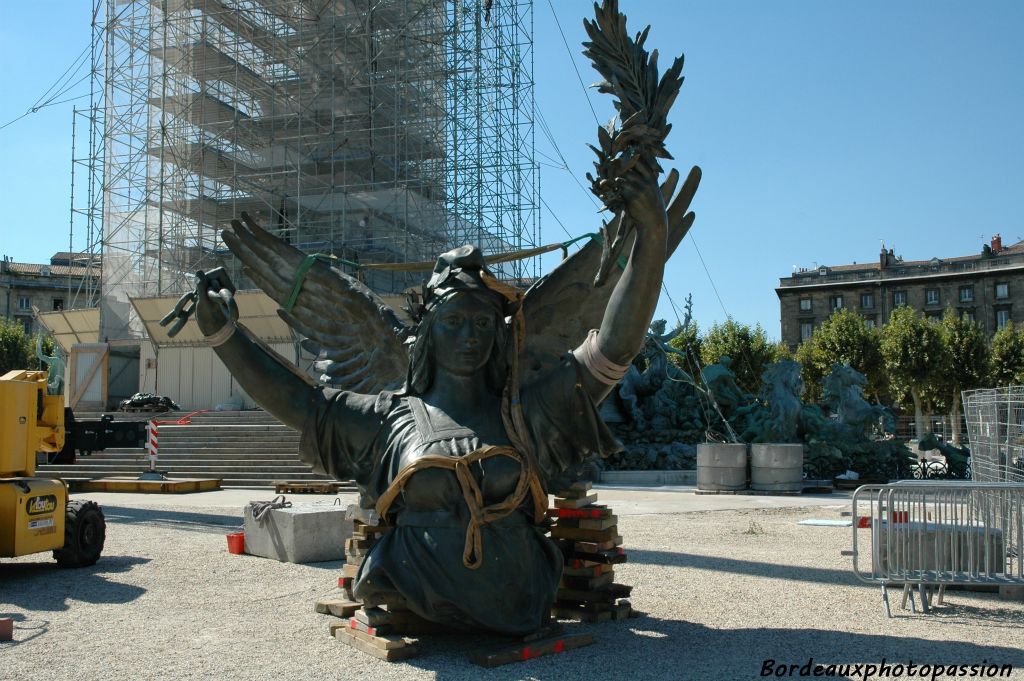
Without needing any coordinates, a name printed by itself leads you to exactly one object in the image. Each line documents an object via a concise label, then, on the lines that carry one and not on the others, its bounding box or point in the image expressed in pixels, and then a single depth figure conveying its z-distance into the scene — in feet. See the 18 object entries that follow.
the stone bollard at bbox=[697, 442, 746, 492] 50.08
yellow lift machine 23.12
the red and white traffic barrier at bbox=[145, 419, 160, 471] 57.98
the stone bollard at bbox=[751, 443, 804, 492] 49.60
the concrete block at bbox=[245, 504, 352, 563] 25.94
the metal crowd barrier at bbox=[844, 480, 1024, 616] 18.67
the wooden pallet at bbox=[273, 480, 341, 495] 50.06
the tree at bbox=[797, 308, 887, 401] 138.92
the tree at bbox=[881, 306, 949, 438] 132.77
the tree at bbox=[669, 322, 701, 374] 127.39
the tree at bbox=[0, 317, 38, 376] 144.46
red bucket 27.76
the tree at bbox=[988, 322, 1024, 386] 135.33
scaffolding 97.71
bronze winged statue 12.84
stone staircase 58.95
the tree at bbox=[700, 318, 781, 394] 143.54
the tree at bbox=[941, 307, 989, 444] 133.28
